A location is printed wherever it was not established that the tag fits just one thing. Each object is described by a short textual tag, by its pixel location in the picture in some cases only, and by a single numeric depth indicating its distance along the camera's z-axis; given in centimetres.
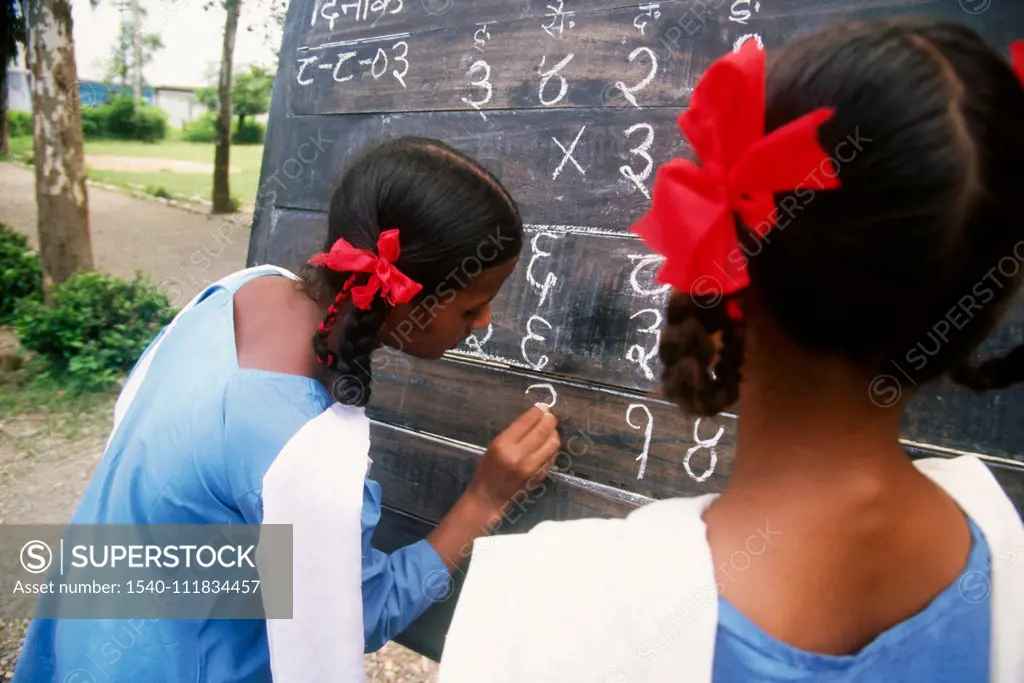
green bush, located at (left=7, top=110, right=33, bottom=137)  2515
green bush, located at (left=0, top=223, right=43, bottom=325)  688
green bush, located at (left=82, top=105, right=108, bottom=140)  2496
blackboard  135
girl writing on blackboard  122
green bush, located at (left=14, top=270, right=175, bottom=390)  552
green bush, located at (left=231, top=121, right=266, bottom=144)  2681
